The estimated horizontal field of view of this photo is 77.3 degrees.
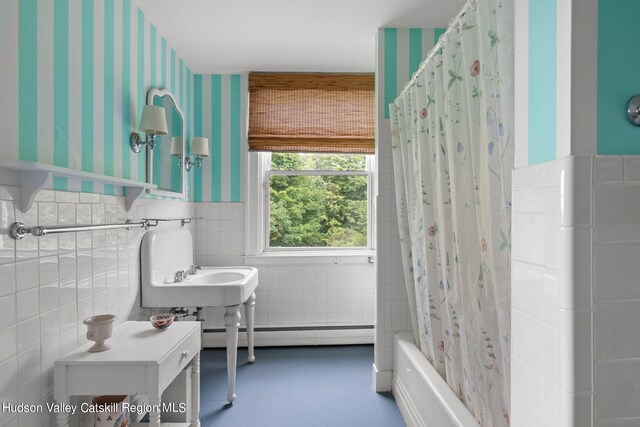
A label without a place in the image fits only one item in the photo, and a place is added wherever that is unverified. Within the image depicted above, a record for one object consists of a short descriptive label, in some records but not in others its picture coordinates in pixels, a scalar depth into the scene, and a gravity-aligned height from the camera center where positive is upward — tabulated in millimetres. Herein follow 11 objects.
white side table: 1458 -590
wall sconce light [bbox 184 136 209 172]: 3053 +496
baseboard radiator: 3344 -1031
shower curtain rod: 1362 +688
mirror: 2525 +393
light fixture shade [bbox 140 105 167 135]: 2213 +519
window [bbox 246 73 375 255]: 3365 +443
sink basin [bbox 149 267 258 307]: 2326 -477
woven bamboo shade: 3361 +799
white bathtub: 1560 -819
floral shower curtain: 1213 +44
